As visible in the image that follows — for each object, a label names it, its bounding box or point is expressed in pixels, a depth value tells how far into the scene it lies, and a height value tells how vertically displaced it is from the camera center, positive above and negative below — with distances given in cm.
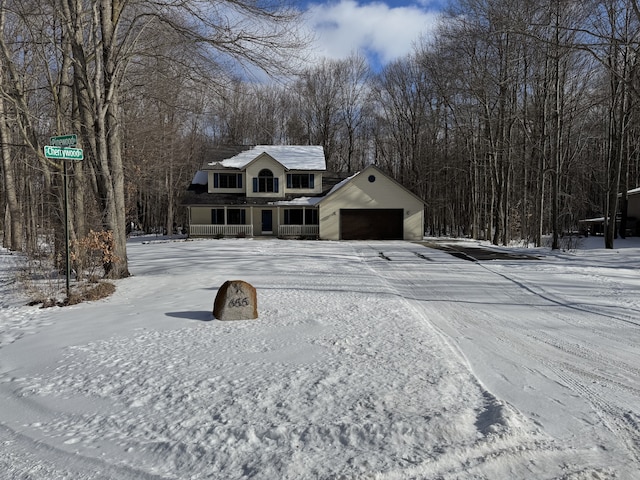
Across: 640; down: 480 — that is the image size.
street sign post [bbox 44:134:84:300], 745 +126
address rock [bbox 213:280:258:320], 668 -133
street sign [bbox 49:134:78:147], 766 +145
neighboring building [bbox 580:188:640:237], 3044 +20
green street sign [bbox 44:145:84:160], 739 +121
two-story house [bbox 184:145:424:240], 2927 +126
